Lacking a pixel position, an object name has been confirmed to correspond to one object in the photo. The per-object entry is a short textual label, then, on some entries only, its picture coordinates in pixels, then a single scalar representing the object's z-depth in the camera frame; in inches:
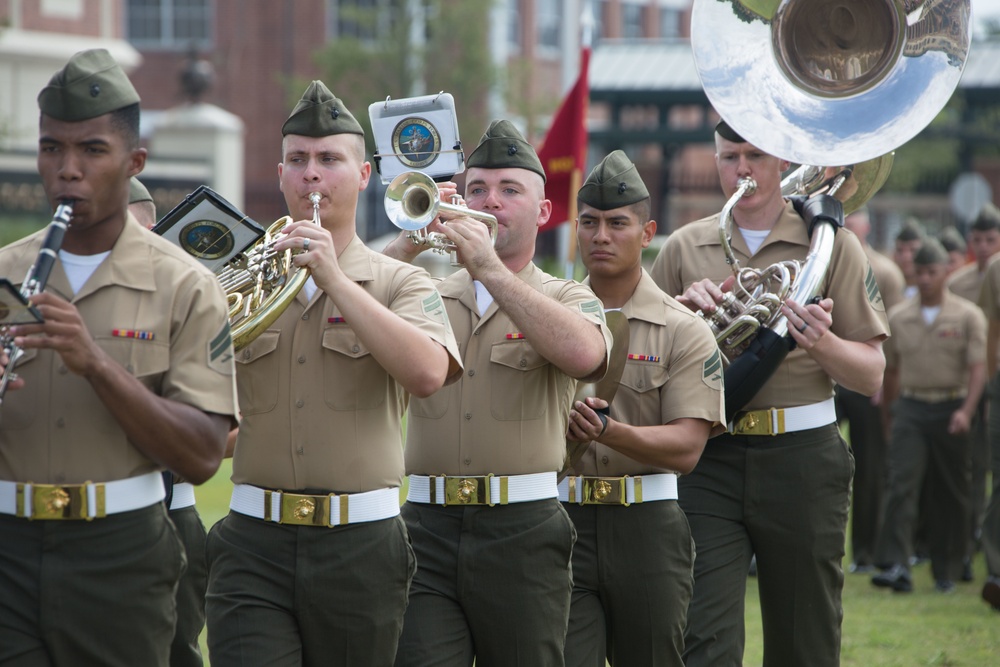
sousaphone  447.8
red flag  738.2
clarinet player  276.8
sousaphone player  451.2
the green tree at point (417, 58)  2486.5
